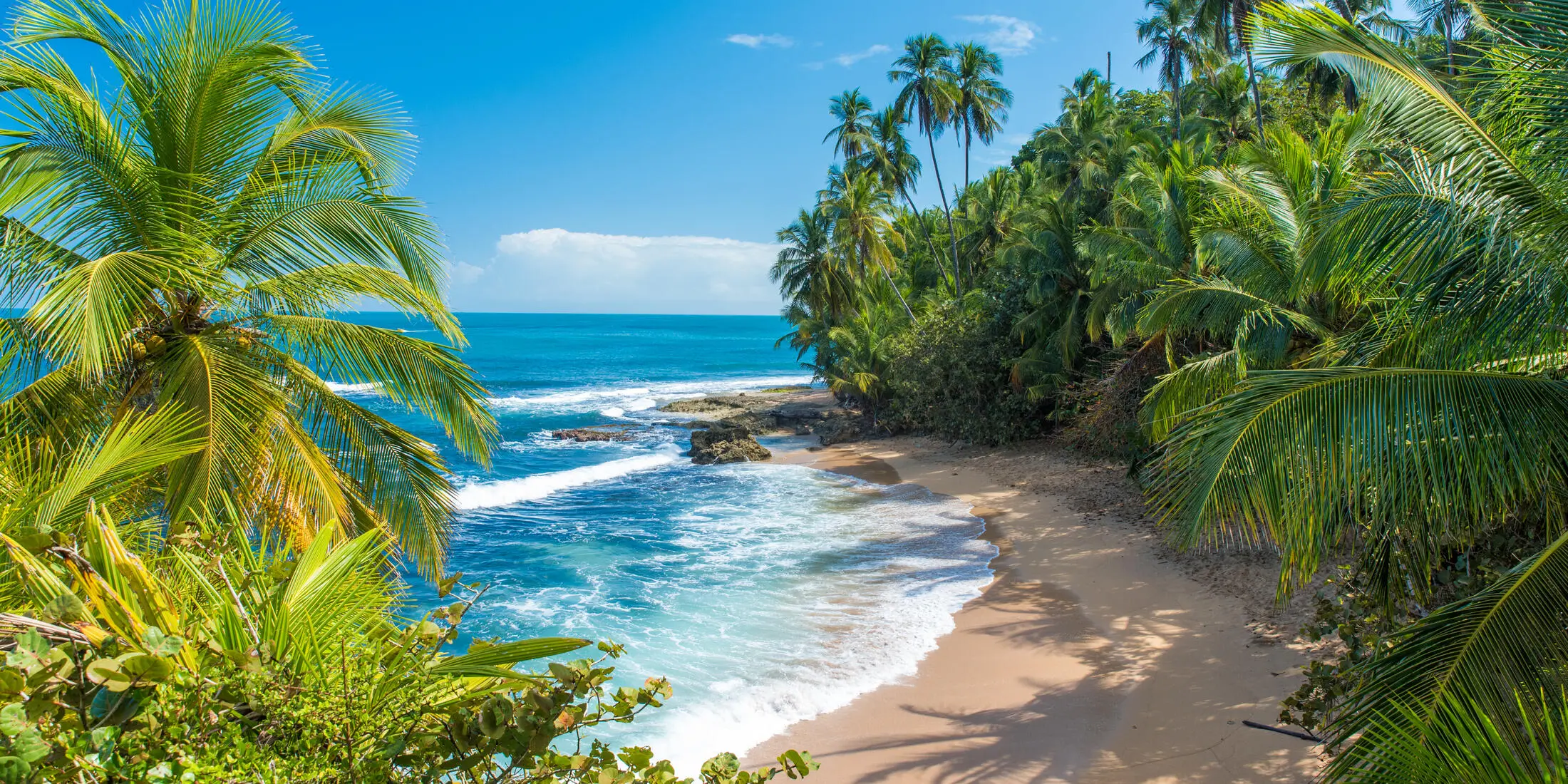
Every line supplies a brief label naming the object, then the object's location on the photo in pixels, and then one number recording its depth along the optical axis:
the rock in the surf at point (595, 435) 32.09
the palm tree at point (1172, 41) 30.95
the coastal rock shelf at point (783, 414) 31.70
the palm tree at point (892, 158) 32.53
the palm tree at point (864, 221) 31.45
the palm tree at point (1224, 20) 23.80
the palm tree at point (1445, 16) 18.45
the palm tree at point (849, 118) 32.84
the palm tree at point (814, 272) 34.00
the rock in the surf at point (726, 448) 25.77
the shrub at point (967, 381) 23.08
